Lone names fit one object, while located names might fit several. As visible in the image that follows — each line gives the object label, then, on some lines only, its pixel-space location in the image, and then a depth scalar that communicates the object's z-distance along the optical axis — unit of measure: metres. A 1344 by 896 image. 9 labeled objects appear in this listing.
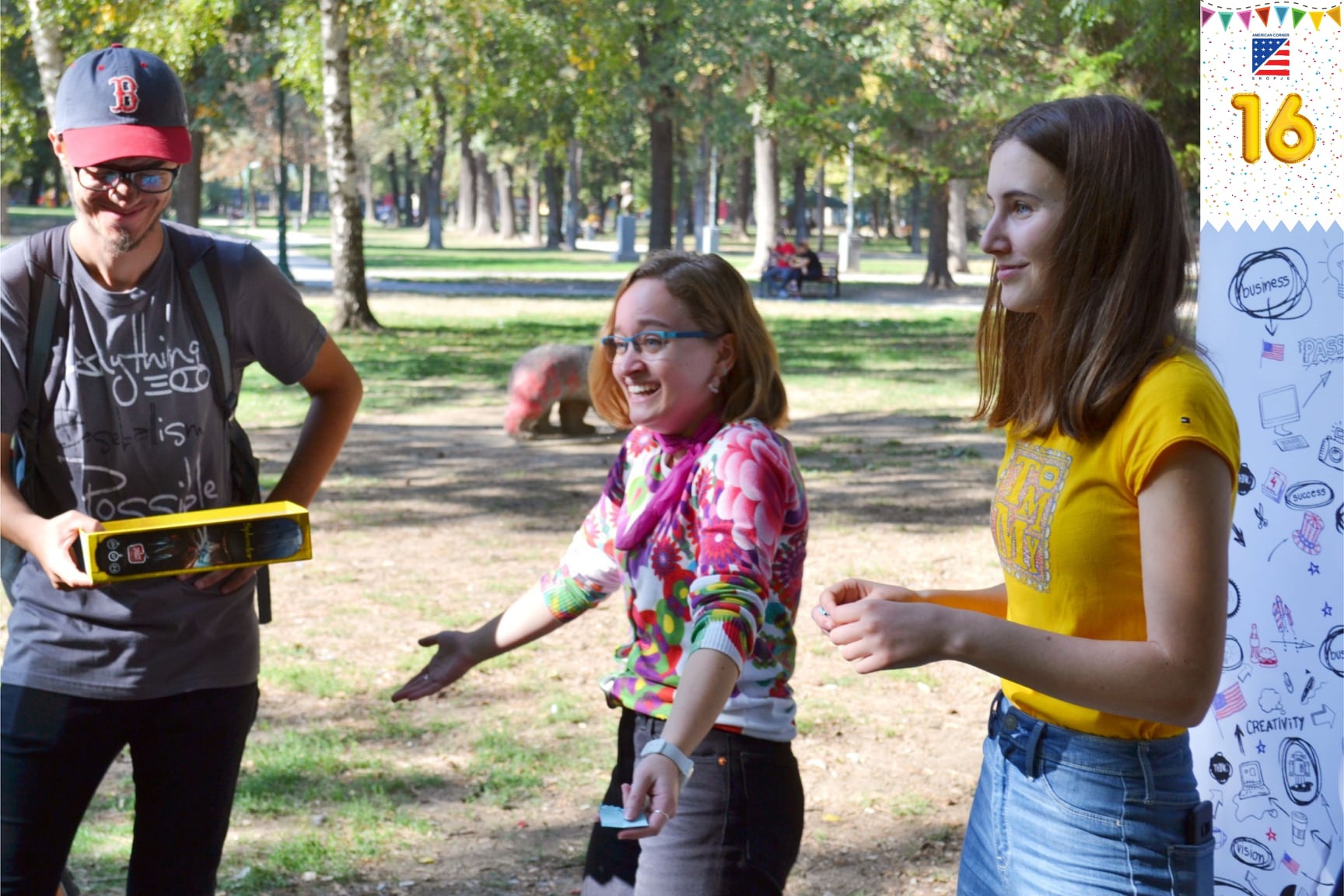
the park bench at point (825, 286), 29.69
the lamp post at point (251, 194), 64.38
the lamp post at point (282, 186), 26.83
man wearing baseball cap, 2.69
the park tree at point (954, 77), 18.08
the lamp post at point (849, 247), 38.12
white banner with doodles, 3.28
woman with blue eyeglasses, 2.49
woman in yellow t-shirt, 1.94
